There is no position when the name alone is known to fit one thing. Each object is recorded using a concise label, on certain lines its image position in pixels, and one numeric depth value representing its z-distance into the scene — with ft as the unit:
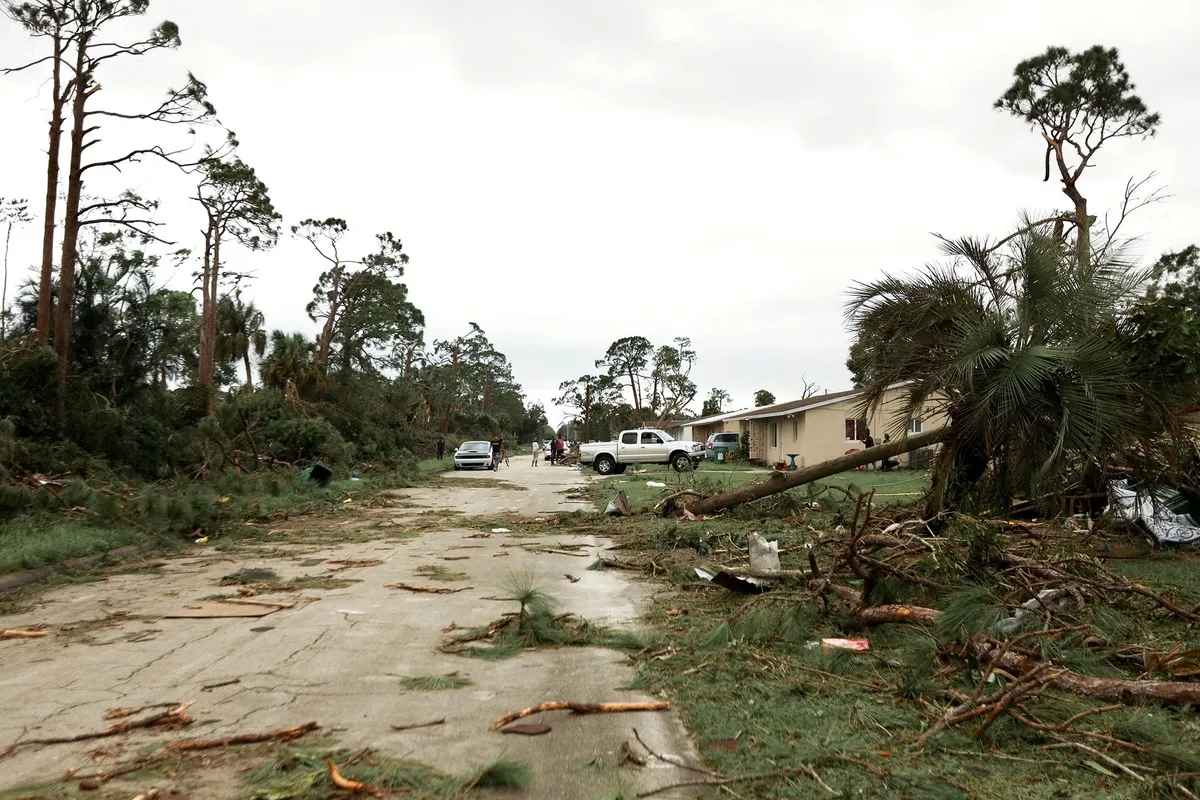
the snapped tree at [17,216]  100.93
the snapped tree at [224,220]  111.14
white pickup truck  126.72
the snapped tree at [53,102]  61.00
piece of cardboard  25.82
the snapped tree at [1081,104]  86.17
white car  145.07
